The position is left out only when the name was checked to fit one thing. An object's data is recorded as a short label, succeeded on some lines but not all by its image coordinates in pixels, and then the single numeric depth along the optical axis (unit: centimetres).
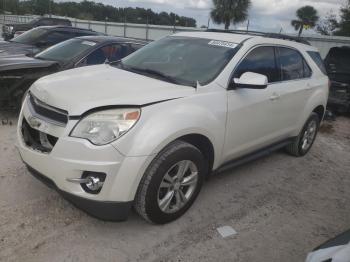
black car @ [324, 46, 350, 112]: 966
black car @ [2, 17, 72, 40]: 1676
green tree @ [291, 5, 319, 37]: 3679
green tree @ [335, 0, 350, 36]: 3297
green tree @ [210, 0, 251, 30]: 3891
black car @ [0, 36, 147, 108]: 586
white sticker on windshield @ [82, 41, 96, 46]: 700
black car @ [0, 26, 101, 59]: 832
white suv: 293
